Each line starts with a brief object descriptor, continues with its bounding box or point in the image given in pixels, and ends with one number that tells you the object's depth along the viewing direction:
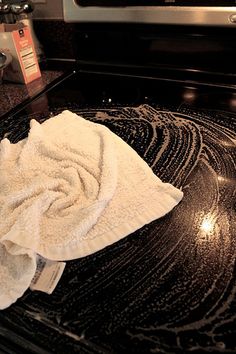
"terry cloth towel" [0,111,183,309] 0.44
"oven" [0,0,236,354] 0.38
